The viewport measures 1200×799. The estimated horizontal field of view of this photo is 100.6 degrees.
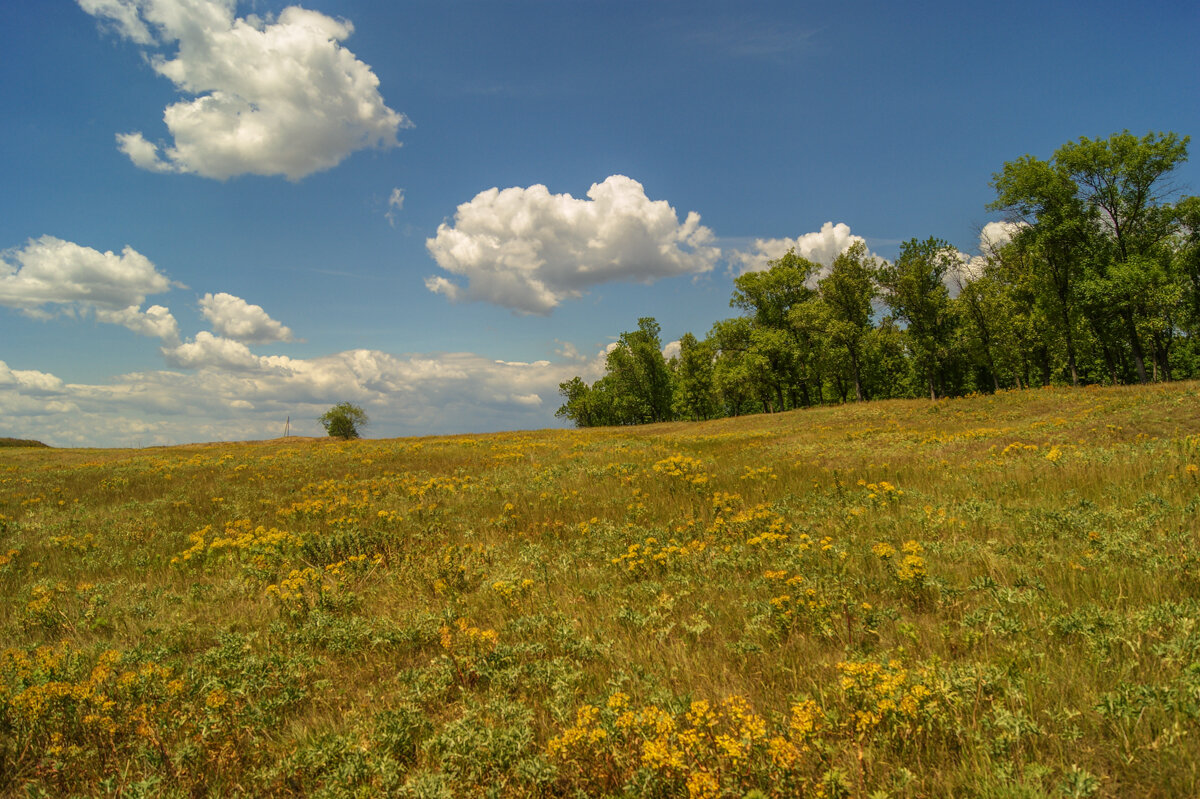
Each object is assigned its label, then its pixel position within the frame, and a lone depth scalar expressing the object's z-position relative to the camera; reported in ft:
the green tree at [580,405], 267.39
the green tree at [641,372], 226.38
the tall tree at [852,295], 138.82
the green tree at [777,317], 156.76
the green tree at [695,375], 221.46
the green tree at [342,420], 252.83
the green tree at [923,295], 119.75
